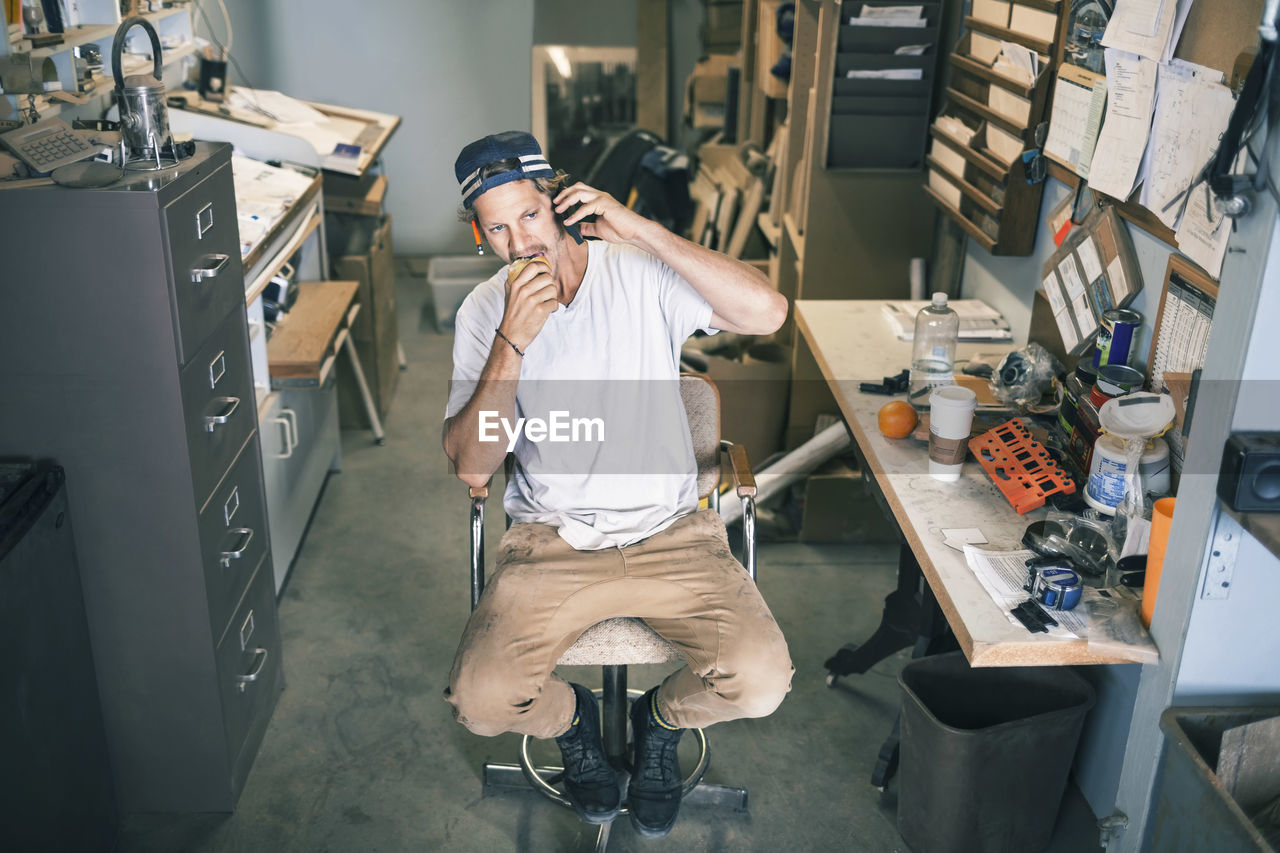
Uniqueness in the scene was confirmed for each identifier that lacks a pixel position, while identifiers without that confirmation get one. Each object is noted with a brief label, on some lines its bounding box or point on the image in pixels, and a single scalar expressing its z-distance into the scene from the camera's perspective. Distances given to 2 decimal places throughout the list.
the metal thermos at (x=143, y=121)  1.91
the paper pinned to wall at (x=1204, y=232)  1.82
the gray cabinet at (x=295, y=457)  2.88
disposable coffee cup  1.98
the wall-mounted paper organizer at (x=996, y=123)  2.45
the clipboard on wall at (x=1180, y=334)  1.89
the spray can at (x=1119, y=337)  2.12
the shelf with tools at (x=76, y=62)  2.41
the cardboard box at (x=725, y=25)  5.35
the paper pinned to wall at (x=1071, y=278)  2.34
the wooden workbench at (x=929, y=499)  1.58
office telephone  1.86
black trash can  1.95
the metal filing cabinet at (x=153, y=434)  1.78
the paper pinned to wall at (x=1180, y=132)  1.79
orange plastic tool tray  1.92
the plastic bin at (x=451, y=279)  4.90
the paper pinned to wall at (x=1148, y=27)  1.92
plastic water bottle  2.40
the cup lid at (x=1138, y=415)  1.85
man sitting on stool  1.89
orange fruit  2.18
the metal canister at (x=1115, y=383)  2.02
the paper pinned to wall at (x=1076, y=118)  2.21
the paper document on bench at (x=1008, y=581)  1.61
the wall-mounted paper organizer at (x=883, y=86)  3.16
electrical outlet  1.48
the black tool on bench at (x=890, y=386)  2.41
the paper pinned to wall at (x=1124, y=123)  2.03
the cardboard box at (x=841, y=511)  3.15
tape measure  1.63
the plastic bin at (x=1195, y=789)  1.49
